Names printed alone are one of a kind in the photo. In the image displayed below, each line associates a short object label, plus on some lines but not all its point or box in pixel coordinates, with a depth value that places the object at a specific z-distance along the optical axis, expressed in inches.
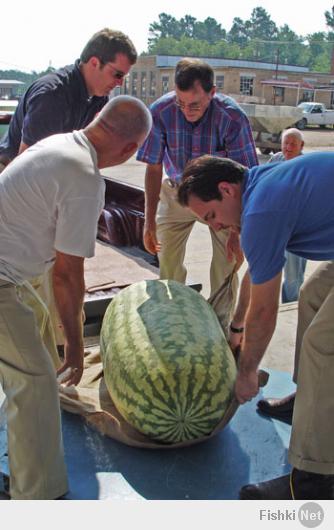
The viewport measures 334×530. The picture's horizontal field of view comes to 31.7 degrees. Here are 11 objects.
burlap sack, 121.4
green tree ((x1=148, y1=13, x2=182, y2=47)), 5497.0
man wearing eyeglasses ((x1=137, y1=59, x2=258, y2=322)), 158.9
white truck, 1461.6
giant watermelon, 115.8
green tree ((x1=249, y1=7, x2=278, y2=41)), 5816.9
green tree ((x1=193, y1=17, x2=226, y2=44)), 5861.2
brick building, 1979.6
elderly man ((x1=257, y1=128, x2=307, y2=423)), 224.2
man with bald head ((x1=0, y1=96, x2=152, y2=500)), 98.9
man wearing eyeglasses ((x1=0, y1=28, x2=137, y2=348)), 145.3
